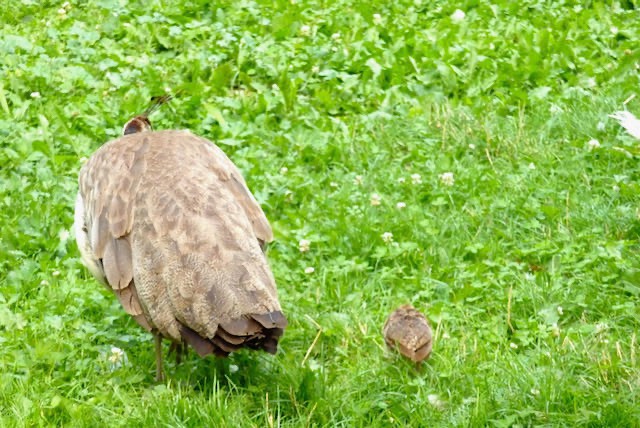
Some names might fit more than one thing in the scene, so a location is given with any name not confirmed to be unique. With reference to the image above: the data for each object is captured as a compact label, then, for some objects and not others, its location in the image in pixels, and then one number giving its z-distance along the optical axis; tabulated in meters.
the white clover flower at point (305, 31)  18.69
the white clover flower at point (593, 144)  15.04
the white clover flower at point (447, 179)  14.61
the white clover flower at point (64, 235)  14.05
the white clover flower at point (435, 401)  10.77
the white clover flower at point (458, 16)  18.77
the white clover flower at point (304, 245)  13.59
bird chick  11.09
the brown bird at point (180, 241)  10.55
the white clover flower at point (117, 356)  11.73
